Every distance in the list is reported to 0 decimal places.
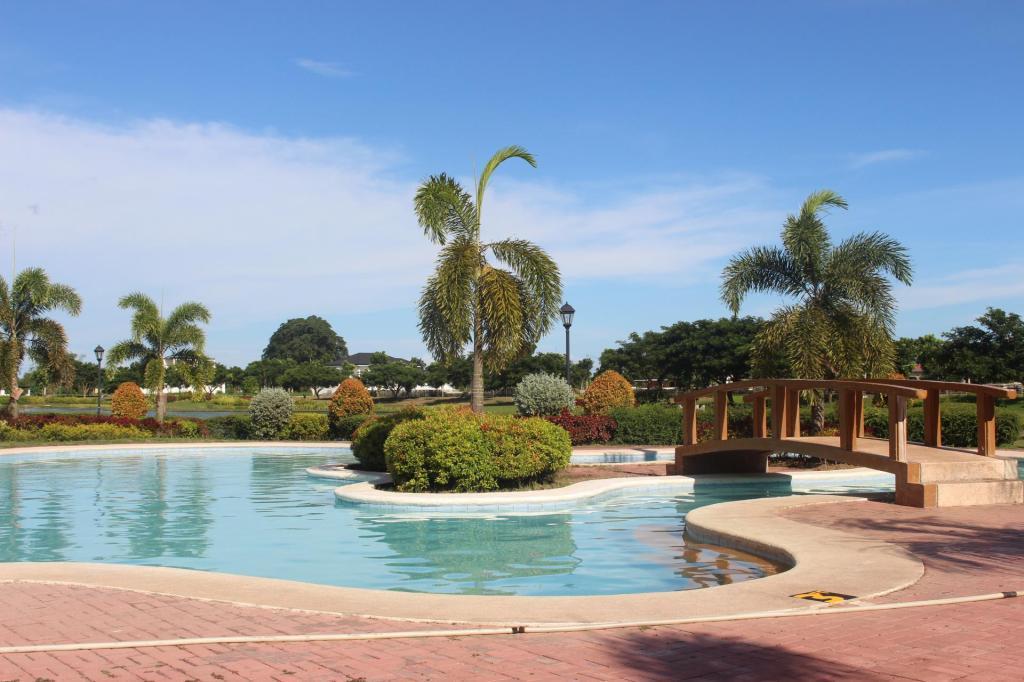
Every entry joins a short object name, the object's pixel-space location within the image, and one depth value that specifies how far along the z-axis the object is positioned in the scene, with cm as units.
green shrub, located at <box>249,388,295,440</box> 3147
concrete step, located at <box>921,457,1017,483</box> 1331
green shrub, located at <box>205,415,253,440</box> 3227
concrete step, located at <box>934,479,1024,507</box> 1291
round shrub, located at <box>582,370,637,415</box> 2880
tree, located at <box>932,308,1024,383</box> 4959
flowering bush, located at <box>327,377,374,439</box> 3092
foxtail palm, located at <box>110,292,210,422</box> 3562
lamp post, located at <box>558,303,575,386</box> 2634
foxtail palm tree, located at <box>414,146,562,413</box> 1808
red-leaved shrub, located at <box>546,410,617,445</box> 2625
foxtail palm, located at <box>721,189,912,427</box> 2070
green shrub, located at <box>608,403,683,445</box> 2672
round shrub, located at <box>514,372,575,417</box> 2656
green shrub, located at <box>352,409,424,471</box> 1964
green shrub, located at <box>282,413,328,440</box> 3136
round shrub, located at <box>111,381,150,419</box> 3475
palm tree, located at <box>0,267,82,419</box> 3344
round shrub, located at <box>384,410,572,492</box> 1535
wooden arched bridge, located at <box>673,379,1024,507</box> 1309
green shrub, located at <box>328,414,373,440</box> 2989
